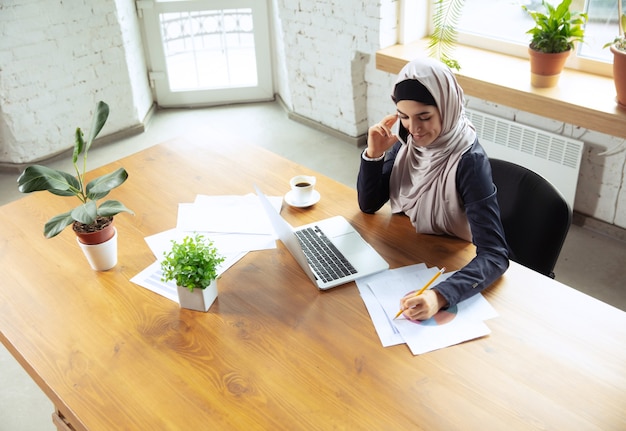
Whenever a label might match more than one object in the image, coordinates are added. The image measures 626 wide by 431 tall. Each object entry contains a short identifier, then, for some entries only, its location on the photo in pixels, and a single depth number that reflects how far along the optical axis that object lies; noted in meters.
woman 1.57
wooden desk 1.28
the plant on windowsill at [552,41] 2.72
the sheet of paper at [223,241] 1.83
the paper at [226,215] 1.92
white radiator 2.94
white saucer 1.98
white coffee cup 1.98
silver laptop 1.65
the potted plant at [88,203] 1.56
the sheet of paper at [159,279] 1.67
